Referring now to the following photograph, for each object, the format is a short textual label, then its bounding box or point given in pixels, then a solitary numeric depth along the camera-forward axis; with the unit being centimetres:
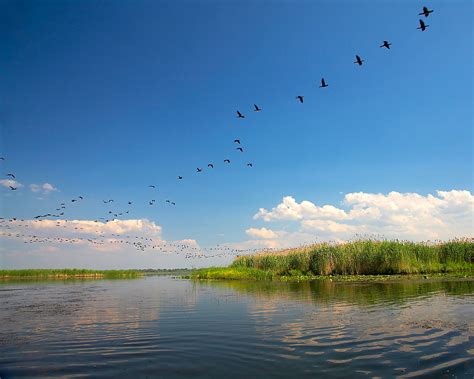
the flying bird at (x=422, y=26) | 1486
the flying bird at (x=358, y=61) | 1728
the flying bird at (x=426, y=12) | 1422
